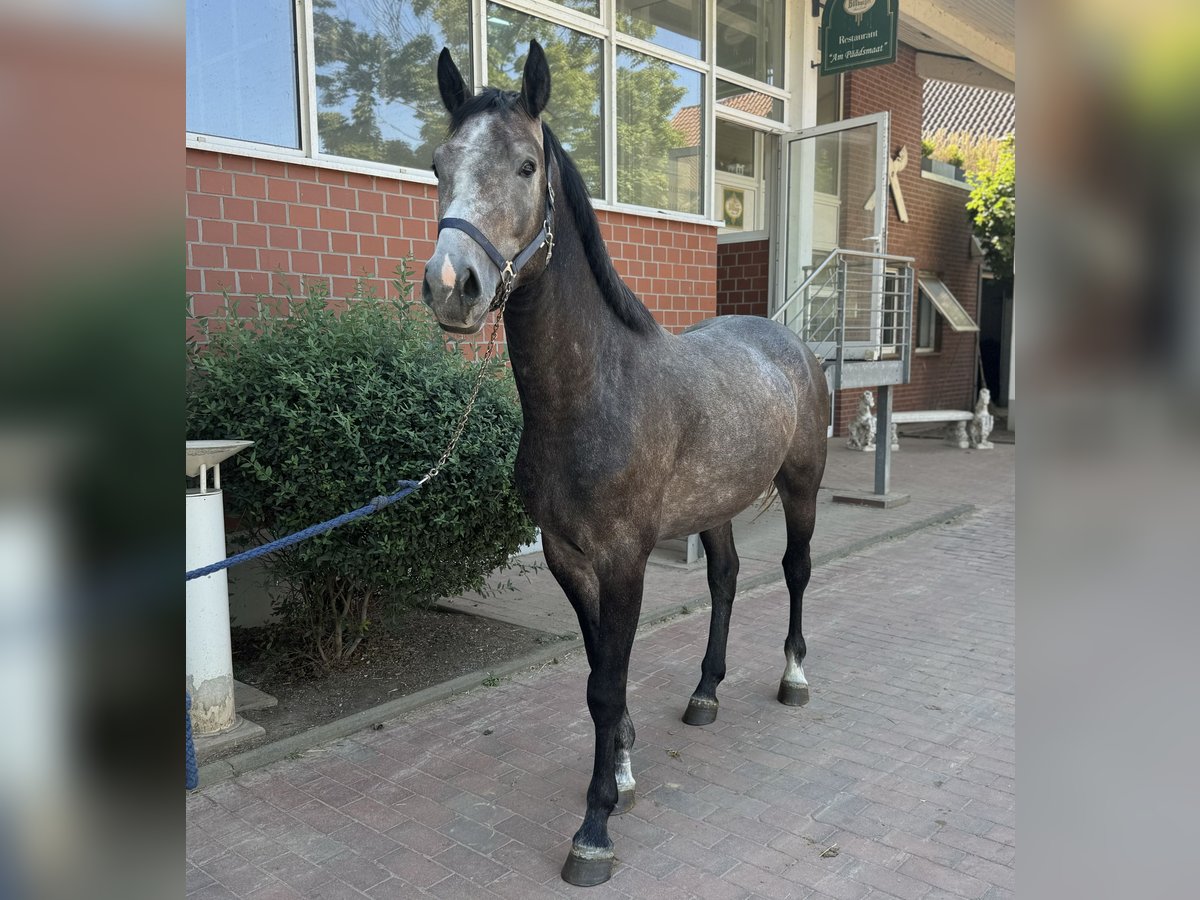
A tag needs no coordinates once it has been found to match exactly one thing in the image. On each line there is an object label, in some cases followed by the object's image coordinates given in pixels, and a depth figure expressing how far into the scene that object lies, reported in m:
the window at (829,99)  11.03
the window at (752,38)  9.14
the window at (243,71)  4.76
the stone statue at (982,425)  12.90
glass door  9.09
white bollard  3.41
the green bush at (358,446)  3.57
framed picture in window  10.59
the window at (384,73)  5.39
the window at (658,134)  7.55
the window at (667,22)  7.51
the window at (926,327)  14.13
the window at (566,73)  6.39
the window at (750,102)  9.34
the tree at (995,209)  13.12
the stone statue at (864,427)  11.72
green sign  8.32
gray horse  2.18
